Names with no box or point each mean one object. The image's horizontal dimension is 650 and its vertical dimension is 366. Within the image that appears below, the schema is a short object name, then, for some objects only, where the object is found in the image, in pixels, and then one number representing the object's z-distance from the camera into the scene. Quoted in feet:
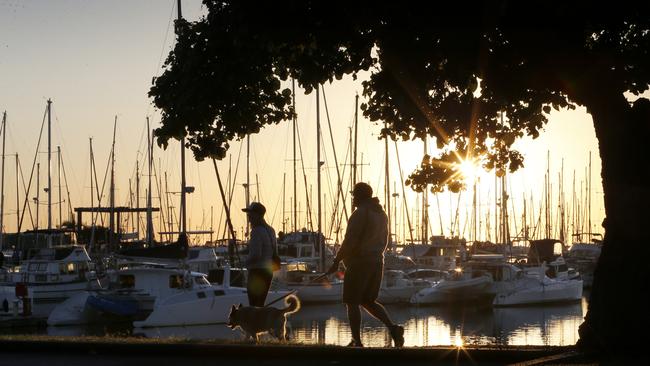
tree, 39.65
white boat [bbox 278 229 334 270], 222.89
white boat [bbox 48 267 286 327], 139.95
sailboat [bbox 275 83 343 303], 191.31
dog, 46.62
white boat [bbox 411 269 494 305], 192.54
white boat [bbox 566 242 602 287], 265.75
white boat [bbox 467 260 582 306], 193.77
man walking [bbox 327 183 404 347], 44.01
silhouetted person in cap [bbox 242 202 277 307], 49.55
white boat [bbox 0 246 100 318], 152.46
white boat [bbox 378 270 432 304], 197.88
